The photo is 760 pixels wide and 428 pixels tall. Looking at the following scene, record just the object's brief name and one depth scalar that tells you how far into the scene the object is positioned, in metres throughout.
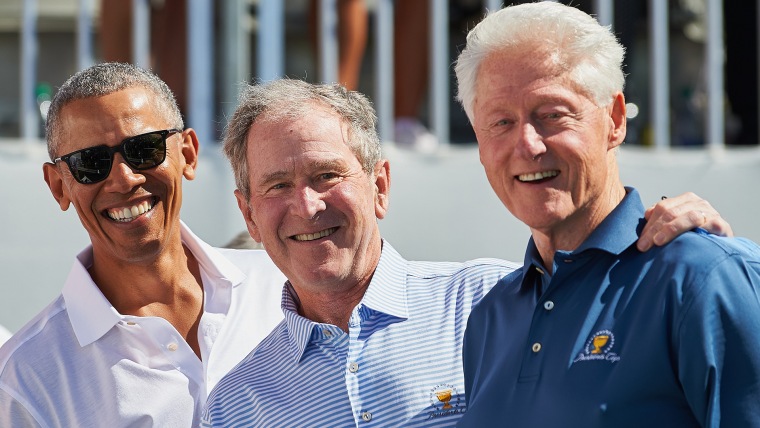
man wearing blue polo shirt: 3.68
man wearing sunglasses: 5.85
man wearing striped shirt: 5.07
